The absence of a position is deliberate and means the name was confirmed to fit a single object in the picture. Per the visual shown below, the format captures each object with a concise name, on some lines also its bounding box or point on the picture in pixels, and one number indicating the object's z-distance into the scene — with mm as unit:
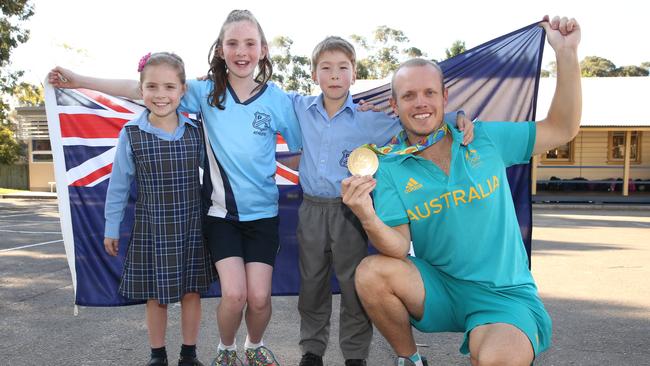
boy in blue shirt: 3533
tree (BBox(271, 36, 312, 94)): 60250
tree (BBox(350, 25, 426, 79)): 61641
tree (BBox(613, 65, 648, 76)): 75875
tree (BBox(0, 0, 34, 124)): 23859
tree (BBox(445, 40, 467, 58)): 42094
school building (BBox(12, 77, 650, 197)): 22281
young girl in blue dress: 3463
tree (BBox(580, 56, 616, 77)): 76438
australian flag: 4090
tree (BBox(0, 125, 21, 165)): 31328
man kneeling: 2900
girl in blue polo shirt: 3443
